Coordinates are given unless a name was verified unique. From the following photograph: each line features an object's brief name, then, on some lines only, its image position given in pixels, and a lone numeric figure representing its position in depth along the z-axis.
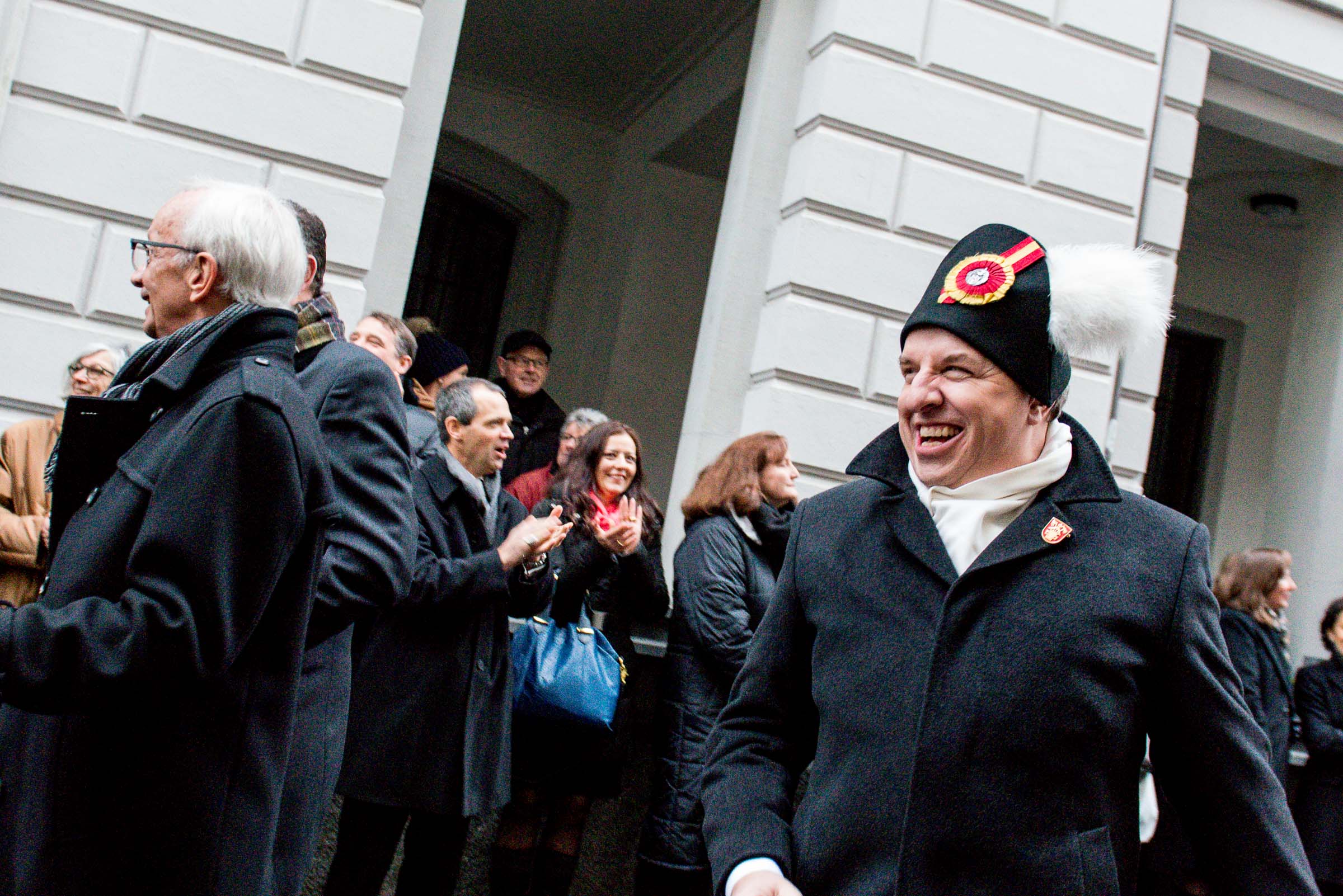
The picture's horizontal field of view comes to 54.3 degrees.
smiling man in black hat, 1.79
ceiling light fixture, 10.95
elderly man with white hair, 1.96
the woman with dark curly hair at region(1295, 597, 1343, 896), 6.56
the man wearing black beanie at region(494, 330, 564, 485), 7.10
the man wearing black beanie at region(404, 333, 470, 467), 5.68
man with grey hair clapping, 3.90
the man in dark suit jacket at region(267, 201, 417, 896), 2.69
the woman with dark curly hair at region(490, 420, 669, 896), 4.62
